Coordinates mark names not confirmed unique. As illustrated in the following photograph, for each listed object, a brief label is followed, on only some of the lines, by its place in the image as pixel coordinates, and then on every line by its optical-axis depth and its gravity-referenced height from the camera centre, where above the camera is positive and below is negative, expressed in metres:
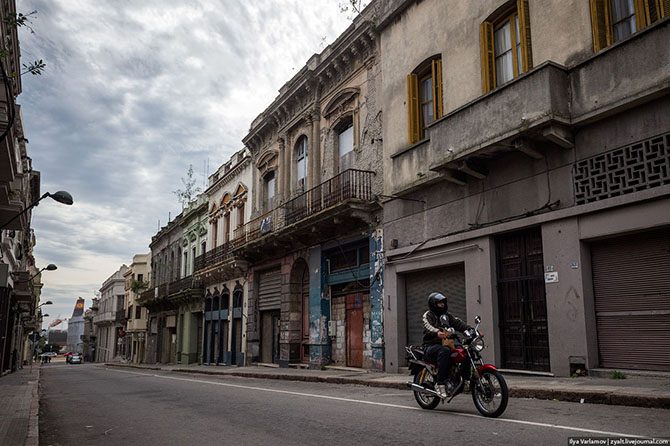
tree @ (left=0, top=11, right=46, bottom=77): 6.18 +3.28
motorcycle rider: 7.69 -0.07
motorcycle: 6.97 -0.58
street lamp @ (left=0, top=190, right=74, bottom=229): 12.05 +2.79
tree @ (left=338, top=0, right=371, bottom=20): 19.36 +10.83
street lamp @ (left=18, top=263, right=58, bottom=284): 28.01 +3.12
